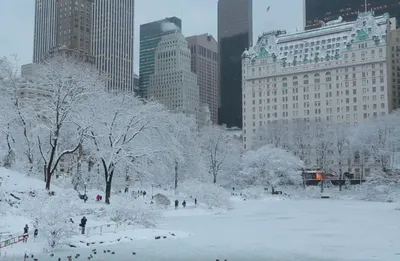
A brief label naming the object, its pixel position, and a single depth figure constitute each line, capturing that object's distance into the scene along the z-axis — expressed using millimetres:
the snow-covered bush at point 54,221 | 28266
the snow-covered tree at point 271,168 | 92000
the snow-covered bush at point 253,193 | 82125
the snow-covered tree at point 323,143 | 104625
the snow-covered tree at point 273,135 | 114725
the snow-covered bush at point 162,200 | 54775
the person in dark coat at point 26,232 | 28834
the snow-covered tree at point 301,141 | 110375
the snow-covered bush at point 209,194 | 58875
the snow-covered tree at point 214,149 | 95812
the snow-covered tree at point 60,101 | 48000
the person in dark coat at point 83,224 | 31734
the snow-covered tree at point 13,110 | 50031
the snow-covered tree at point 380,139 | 91694
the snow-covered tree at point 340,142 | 98988
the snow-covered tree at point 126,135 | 50094
